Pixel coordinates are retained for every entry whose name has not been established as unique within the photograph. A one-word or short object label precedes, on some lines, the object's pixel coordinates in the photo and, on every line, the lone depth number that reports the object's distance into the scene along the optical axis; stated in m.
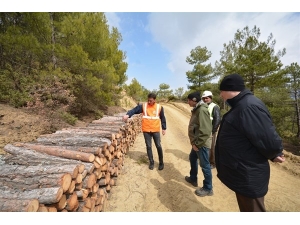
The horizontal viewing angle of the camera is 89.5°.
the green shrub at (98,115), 8.80
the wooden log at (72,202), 2.09
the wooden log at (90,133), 3.73
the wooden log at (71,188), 2.11
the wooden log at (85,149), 2.95
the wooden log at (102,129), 4.33
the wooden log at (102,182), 3.20
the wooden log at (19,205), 1.57
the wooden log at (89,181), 2.53
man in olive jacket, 2.92
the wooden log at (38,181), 1.96
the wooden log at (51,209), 1.82
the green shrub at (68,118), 6.67
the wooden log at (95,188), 2.73
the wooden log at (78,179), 2.28
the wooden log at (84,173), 2.44
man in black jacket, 1.65
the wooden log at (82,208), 2.35
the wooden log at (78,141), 3.23
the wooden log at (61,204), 1.92
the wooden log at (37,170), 2.17
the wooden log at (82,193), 2.35
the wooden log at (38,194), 1.79
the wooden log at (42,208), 1.71
